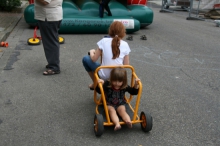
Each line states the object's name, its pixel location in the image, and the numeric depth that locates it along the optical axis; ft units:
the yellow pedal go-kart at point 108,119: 10.15
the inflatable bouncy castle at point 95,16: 28.30
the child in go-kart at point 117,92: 10.62
